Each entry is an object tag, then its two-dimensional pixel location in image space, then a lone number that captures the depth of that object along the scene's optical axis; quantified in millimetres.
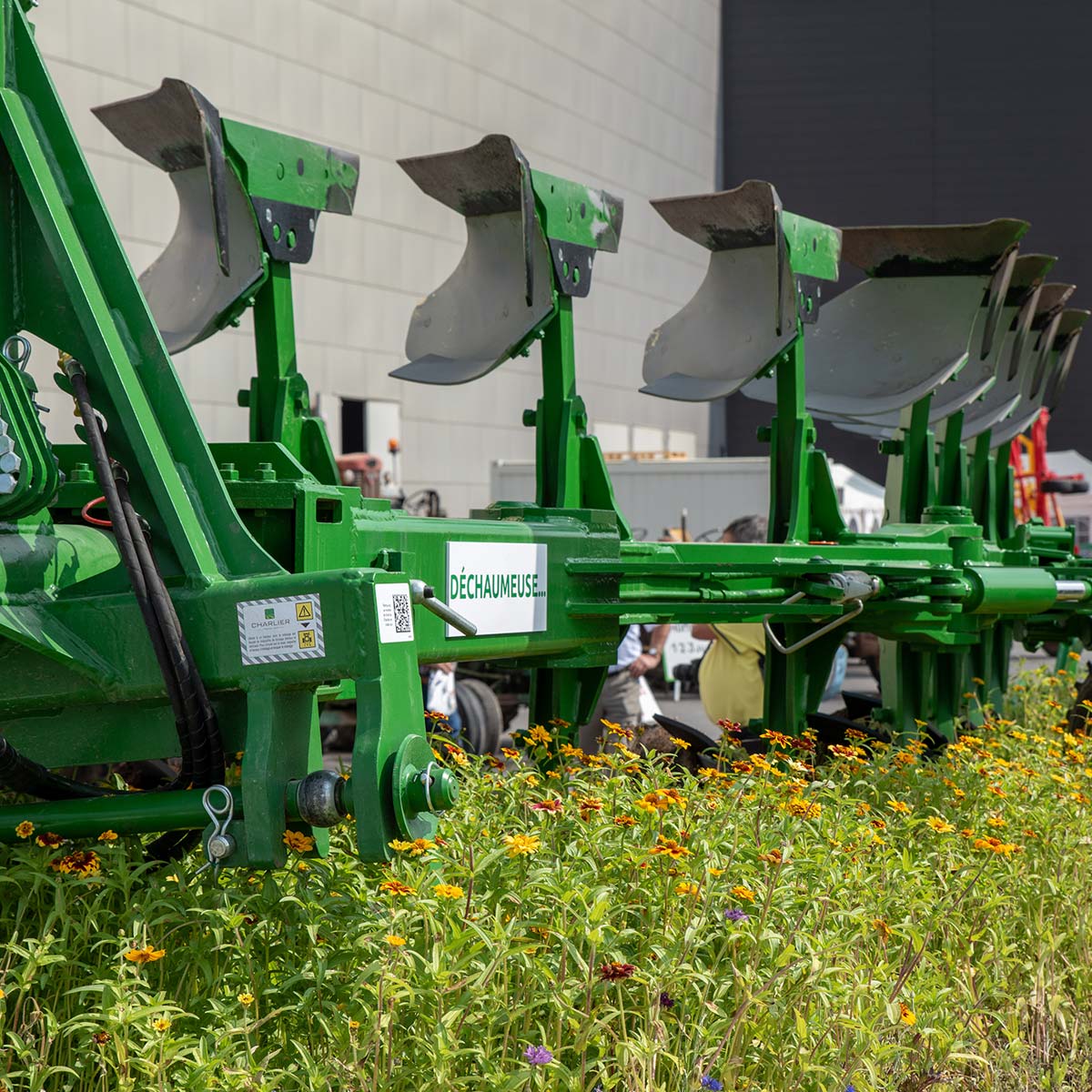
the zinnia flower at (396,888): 3191
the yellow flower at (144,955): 2992
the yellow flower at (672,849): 3539
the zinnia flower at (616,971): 3109
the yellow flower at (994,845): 4137
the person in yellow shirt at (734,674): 7582
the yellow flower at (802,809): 4199
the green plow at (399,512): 3277
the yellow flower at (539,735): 5075
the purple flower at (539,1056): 2898
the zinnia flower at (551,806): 3803
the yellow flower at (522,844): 3256
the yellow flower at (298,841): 3355
